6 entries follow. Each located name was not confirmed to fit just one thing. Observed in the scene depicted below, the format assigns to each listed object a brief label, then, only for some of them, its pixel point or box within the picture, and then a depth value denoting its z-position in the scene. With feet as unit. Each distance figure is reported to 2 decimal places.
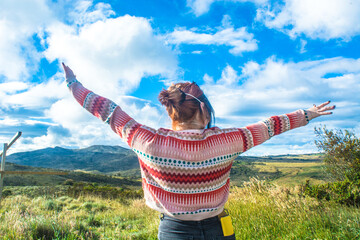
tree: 31.60
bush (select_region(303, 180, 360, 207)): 19.43
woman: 5.34
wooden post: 18.93
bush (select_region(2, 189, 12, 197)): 51.56
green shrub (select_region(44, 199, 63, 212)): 32.19
